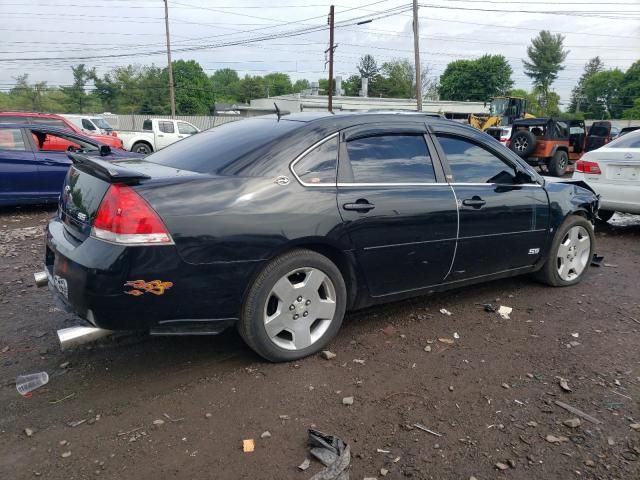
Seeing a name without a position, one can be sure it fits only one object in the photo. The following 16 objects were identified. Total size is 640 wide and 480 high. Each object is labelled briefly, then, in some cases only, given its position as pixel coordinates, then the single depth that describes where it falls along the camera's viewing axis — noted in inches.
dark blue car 315.2
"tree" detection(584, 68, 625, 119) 3565.9
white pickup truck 813.2
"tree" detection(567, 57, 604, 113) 3791.3
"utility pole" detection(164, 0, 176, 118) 1393.9
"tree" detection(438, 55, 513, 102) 3550.7
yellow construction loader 1149.1
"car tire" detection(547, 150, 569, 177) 653.3
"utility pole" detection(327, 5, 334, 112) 1301.7
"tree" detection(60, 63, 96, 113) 2667.3
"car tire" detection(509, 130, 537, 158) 653.3
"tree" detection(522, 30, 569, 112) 3636.8
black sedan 106.7
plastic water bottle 116.0
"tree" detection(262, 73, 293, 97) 3903.5
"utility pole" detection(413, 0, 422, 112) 1071.6
